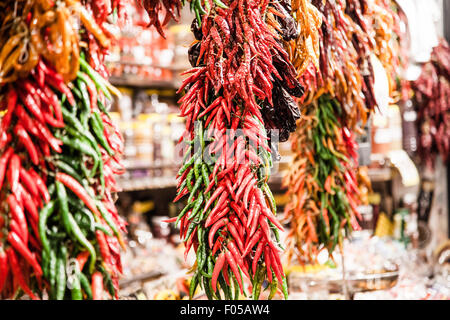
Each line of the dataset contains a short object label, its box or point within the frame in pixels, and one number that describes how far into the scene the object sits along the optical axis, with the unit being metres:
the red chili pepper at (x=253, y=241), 1.47
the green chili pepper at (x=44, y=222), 1.13
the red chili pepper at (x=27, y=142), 1.14
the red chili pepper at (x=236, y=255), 1.47
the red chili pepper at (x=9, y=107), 1.15
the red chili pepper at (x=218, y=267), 1.47
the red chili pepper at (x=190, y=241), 1.54
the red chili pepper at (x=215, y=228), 1.47
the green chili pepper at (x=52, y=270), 1.15
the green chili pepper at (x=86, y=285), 1.19
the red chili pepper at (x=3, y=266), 1.10
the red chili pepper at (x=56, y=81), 1.16
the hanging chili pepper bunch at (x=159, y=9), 1.51
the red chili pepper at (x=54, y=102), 1.17
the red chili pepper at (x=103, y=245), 1.23
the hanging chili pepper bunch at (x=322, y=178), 2.21
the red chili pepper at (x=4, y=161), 1.12
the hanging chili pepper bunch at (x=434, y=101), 4.11
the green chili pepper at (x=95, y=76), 1.24
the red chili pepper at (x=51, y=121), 1.16
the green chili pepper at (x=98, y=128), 1.25
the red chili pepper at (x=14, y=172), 1.12
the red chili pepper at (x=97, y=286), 1.20
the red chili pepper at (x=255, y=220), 1.46
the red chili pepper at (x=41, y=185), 1.15
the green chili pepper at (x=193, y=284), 1.56
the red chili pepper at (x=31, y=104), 1.15
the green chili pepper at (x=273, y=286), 1.52
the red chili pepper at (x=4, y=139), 1.15
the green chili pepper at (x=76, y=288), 1.17
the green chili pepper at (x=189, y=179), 1.55
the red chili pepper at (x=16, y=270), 1.11
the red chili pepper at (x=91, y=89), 1.23
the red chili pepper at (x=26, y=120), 1.15
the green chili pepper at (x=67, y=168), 1.19
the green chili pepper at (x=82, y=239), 1.17
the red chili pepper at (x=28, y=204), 1.14
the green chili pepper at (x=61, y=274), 1.16
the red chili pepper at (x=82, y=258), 1.20
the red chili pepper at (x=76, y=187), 1.18
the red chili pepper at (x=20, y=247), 1.11
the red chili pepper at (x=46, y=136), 1.16
